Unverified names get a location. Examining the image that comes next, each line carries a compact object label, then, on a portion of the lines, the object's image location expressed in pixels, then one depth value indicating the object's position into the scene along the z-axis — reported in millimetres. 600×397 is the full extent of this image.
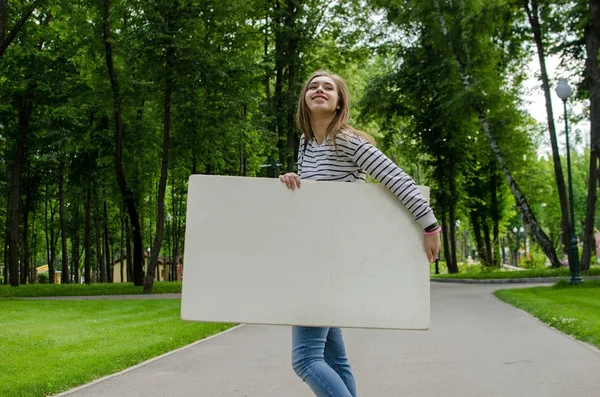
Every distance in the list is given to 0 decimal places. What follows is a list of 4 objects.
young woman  2768
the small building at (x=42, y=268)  92050
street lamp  17797
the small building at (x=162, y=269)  64375
